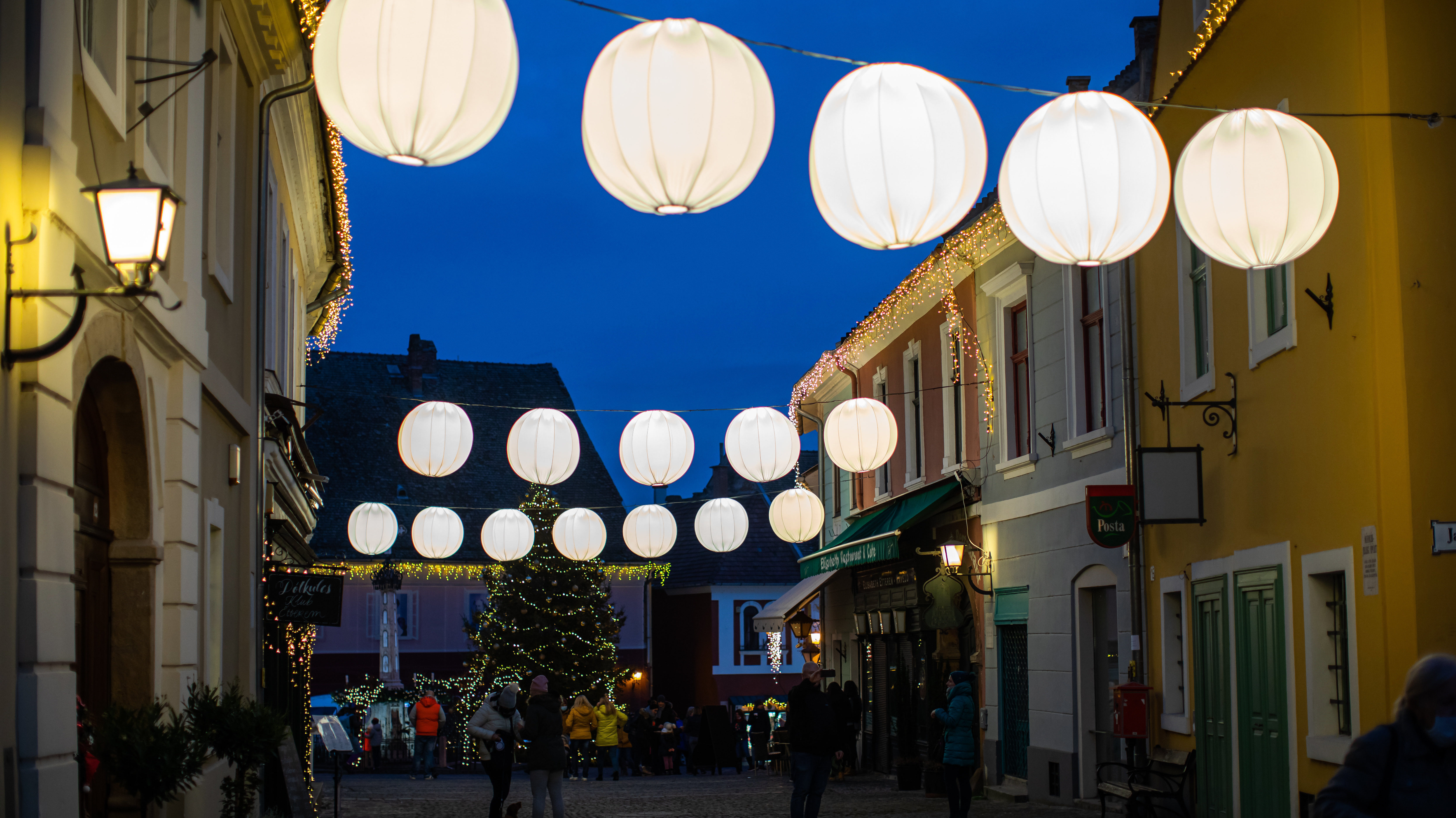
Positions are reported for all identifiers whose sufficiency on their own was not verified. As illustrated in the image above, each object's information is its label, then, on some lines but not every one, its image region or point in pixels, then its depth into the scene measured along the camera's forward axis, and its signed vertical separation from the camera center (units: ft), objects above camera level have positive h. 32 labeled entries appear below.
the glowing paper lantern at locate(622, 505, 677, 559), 78.28 +1.04
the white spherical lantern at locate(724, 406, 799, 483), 59.41 +4.26
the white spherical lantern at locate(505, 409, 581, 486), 58.75 +4.19
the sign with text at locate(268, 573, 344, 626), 46.01 -1.34
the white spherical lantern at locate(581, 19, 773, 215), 22.85 +6.80
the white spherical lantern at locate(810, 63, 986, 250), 24.59 +6.54
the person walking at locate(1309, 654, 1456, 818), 15.43 -2.38
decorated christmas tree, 124.36 -6.19
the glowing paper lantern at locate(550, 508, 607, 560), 80.69 +0.95
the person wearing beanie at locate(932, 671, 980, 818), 45.93 -6.27
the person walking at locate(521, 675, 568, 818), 46.75 -6.29
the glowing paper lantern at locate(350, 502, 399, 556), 76.13 +1.38
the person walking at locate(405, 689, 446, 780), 91.76 -10.81
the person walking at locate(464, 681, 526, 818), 50.75 -6.32
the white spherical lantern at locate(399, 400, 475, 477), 58.23 +4.54
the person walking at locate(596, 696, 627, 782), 93.45 -11.26
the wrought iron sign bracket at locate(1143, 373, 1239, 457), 38.81 +3.46
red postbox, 44.65 -5.11
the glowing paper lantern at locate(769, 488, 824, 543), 77.36 +1.69
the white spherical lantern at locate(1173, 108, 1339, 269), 26.32 +6.27
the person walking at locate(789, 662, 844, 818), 43.62 -5.78
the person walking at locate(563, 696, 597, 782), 84.58 -9.86
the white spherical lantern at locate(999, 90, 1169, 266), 25.49 +6.28
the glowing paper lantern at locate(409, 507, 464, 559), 77.51 +1.12
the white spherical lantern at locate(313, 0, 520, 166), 22.12 +7.24
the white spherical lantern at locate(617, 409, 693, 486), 57.52 +3.99
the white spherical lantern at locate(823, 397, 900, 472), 61.77 +4.67
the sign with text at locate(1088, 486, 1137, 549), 44.91 +0.83
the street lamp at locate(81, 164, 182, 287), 19.72 +4.50
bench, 42.19 -7.13
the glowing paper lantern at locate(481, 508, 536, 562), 79.36 +0.92
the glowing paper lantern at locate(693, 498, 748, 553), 73.31 +1.24
